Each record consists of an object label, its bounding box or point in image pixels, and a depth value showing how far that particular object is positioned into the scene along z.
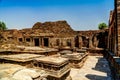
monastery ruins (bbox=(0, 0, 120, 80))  2.39
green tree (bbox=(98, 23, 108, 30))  20.01
